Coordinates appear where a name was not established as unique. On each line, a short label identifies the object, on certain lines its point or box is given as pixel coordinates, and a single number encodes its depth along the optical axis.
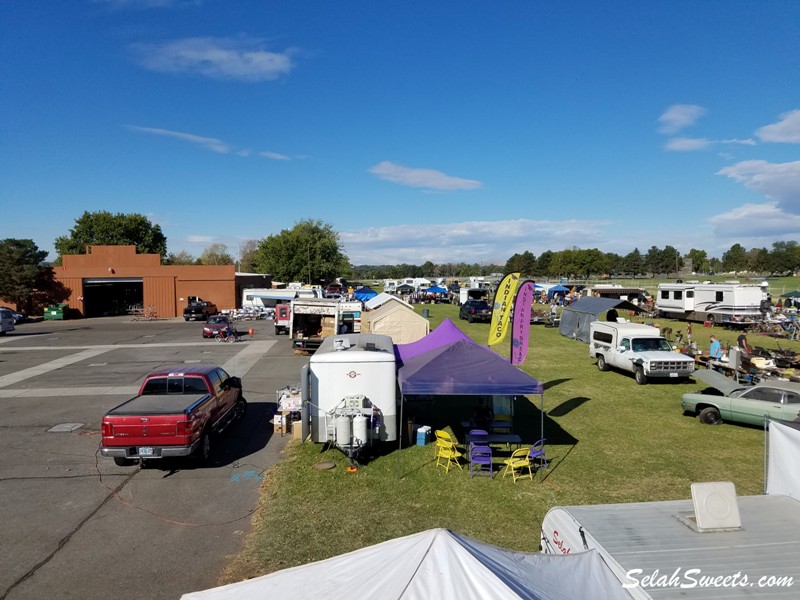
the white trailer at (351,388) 10.59
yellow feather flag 14.30
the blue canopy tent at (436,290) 61.19
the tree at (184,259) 119.50
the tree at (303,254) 74.75
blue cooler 11.55
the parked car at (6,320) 33.48
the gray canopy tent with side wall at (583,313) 28.02
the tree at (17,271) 43.12
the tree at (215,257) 127.88
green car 11.91
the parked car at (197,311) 42.94
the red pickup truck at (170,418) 9.32
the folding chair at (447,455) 9.98
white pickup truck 17.44
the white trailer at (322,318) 24.92
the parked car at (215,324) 30.59
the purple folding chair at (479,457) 9.81
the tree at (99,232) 77.00
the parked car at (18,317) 42.56
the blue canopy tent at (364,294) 48.34
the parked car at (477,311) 38.78
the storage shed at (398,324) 23.39
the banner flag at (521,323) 14.04
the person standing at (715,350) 19.56
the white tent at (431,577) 3.17
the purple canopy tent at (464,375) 9.77
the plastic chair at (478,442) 10.12
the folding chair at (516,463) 9.55
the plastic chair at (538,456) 9.76
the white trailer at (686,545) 3.64
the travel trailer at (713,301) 32.88
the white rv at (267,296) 43.69
